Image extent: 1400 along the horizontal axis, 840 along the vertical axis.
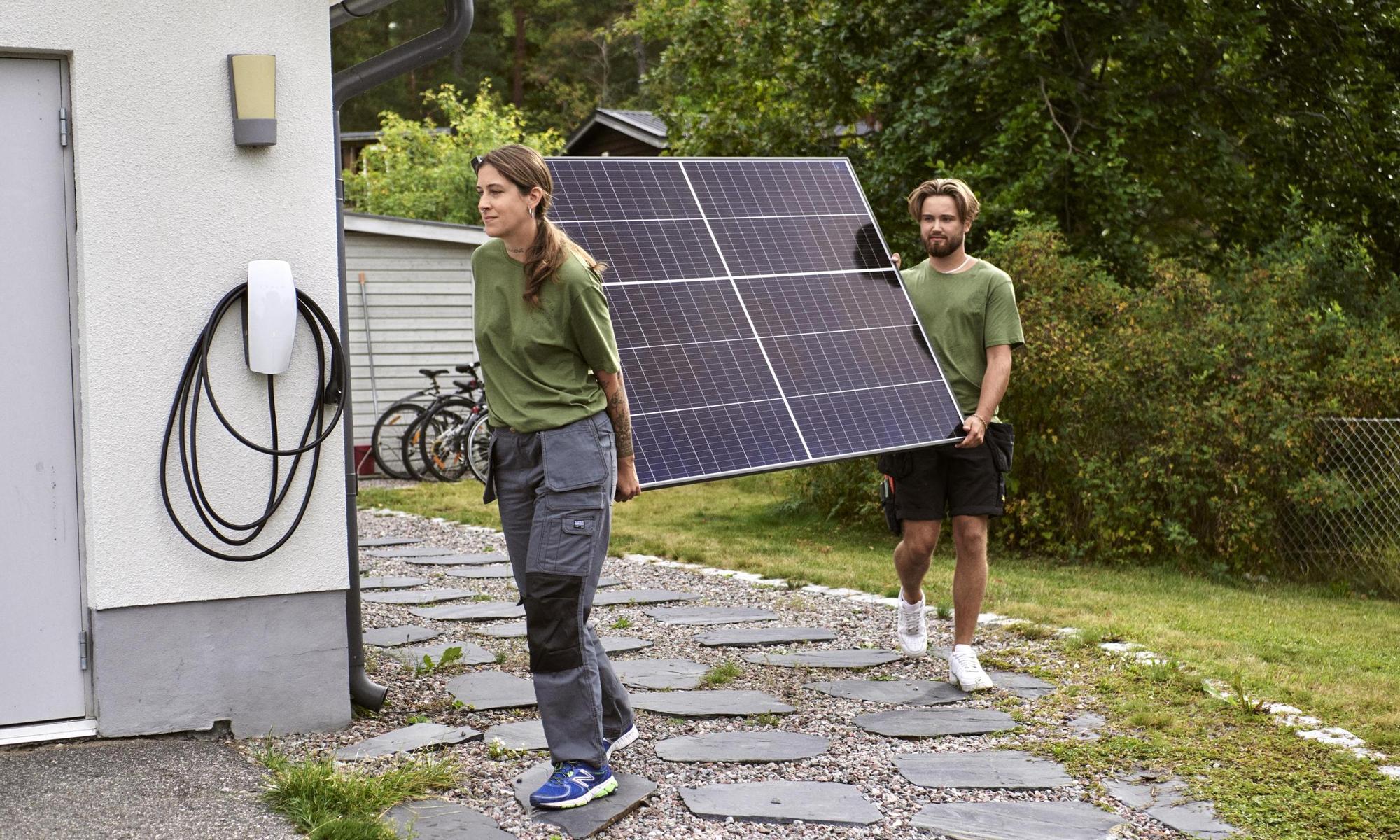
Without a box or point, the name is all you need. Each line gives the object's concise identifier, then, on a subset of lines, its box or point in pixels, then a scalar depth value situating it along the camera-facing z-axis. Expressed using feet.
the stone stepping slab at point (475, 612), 21.53
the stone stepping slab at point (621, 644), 19.26
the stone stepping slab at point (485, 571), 25.77
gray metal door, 13.43
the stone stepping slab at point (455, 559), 27.37
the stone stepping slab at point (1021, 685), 16.85
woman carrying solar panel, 11.93
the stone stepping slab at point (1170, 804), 12.04
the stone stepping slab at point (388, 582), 24.52
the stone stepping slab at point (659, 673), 17.21
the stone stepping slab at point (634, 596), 23.16
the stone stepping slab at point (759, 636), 19.86
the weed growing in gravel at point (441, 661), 17.47
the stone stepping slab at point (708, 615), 21.56
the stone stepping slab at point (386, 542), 30.19
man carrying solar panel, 16.92
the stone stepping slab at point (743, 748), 14.08
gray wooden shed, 47.96
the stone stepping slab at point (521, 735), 14.38
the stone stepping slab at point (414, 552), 28.62
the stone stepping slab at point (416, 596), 23.06
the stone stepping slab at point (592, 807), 11.89
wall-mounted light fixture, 13.80
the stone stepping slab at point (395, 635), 19.53
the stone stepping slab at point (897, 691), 16.58
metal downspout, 15.26
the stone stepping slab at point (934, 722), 15.15
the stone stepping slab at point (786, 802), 12.32
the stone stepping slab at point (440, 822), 11.66
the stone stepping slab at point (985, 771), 13.30
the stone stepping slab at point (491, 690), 16.02
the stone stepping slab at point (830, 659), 18.51
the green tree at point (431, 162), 76.18
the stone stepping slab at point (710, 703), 15.84
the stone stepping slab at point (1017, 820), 11.92
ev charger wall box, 13.85
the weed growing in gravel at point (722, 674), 17.33
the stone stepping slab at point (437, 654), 18.25
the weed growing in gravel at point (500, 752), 13.96
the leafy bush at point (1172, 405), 27.40
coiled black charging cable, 13.76
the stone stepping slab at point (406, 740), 14.01
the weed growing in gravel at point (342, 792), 11.34
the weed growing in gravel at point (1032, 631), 20.15
